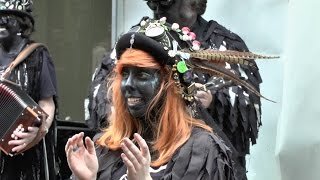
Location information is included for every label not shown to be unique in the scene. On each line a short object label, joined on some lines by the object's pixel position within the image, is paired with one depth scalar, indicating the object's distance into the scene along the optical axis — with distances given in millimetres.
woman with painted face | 3348
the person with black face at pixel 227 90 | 4893
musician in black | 5619
